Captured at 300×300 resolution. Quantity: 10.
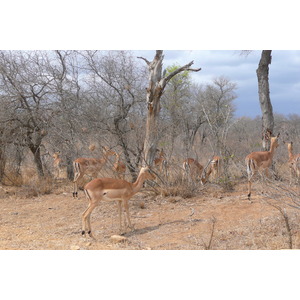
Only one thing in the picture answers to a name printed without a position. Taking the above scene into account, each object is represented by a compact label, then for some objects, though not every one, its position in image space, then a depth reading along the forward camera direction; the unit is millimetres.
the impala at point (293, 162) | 8992
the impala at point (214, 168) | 9876
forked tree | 8617
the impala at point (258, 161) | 8277
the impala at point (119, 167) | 9163
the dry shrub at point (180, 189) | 8234
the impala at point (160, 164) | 8766
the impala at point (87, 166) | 9273
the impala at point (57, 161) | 10924
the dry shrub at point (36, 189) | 9578
